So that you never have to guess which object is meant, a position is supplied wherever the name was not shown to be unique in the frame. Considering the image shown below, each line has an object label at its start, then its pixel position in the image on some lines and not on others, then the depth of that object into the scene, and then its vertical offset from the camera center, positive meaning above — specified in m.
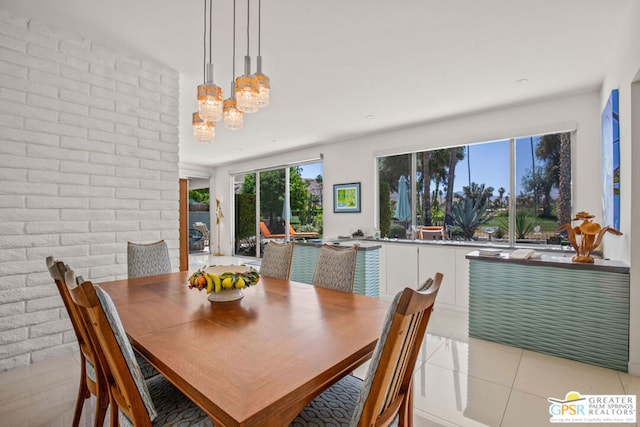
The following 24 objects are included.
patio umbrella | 5.13 +0.21
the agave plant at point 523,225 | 4.08 -0.13
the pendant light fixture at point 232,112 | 2.16 +0.72
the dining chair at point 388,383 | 0.88 -0.55
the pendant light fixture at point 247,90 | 1.85 +0.74
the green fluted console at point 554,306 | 2.47 -0.81
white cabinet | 4.11 -0.75
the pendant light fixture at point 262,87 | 1.90 +0.79
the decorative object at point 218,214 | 8.96 +0.02
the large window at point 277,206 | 6.83 +0.21
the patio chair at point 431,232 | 4.81 -0.27
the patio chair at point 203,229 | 9.19 -0.42
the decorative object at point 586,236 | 2.62 -0.19
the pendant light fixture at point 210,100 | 1.99 +0.73
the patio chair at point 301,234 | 6.91 -0.43
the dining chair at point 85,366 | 1.39 -0.73
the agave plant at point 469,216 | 4.47 -0.02
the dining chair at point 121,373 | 0.99 -0.53
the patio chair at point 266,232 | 7.66 -0.44
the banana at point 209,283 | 1.70 -0.37
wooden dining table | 0.89 -0.51
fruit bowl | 1.71 -0.37
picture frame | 5.65 +0.32
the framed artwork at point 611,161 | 2.60 +0.48
